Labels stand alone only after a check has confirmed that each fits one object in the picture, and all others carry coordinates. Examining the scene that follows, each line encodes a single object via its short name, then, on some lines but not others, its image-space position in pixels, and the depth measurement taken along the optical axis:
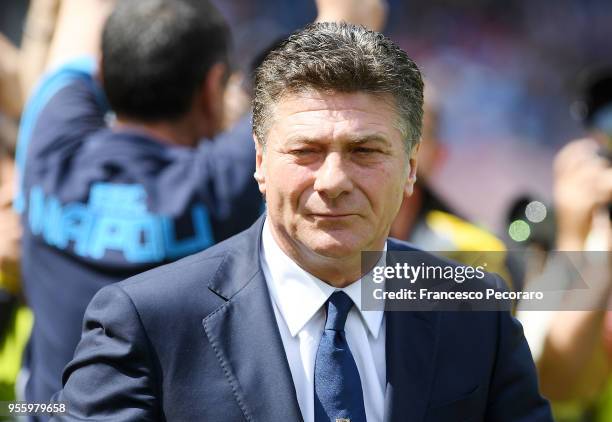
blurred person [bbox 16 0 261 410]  5.76
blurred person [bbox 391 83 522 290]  7.83
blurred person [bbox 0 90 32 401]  7.33
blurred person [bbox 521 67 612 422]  6.04
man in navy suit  4.08
